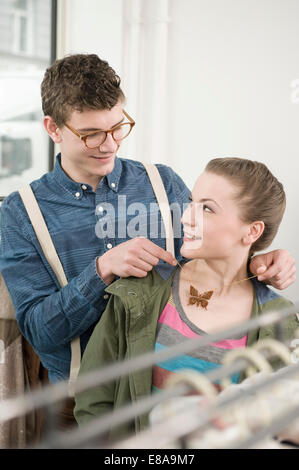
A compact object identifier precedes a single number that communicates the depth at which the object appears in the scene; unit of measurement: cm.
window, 243
